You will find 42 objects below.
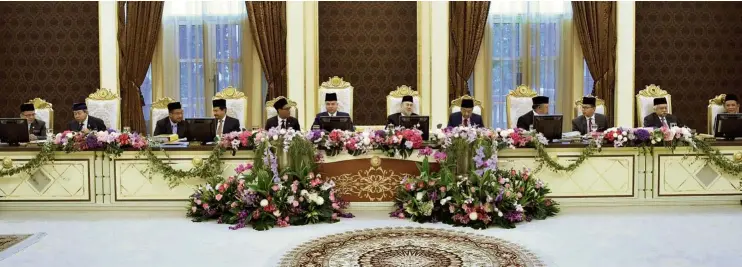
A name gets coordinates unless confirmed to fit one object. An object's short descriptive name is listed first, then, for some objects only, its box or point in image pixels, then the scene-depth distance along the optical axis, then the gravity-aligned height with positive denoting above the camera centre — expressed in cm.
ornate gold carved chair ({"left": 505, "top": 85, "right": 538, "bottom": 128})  815 +17
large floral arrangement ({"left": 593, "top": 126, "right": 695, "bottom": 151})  625 -18
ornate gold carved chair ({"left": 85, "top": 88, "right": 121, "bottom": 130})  811 +15
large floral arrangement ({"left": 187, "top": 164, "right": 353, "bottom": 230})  574 -70
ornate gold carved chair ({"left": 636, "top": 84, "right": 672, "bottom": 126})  811 +22
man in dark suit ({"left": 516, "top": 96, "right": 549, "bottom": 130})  753 +7
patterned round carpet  452 -93
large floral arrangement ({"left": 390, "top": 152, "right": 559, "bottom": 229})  571 -68
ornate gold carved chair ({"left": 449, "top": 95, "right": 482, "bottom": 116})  819 +13
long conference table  626 -57
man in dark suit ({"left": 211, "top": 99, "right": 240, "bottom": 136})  749 -1
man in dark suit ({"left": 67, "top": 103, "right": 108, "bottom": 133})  757 -2
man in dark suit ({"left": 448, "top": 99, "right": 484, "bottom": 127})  780 +1
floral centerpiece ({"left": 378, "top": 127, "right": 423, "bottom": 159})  608 -20
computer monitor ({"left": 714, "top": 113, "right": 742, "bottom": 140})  660 -8
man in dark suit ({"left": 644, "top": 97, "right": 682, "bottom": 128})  781 +0
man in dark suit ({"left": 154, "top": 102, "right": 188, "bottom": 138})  746 -3
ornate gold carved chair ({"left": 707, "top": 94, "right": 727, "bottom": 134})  800 +10
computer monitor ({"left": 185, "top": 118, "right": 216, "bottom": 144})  647 -10
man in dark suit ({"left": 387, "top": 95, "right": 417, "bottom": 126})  790 +11
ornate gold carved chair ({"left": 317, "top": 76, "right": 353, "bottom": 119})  838 +34
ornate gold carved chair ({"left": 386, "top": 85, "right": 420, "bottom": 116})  830 +22
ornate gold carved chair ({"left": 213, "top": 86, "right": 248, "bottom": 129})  805 +17
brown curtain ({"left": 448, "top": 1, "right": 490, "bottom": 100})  932 +108
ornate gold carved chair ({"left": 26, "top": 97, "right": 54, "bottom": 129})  815 +9
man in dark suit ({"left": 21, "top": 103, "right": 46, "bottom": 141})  751 -3
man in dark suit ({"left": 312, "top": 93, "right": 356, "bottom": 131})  792 +17
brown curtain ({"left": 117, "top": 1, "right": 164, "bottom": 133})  940 +105
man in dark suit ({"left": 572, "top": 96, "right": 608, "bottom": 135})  759 -3
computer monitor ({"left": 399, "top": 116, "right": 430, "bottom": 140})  644 -4
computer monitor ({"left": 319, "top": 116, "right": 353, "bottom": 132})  646 -5
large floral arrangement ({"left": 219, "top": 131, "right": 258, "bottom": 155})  618 -19
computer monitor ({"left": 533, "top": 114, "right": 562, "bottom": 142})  641 -7
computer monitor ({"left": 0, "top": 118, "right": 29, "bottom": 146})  648 -10
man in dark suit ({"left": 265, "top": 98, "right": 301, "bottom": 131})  777 +1
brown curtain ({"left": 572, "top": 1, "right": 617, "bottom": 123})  939 +107
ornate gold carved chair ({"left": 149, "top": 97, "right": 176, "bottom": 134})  782 +10
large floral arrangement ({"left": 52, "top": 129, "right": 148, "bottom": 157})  621 -20
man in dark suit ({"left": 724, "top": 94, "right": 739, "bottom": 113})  763 +15
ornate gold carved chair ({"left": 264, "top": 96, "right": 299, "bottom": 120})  809 +12
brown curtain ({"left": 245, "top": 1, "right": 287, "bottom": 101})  929 +115
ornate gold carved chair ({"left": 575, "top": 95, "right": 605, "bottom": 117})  818 +13
